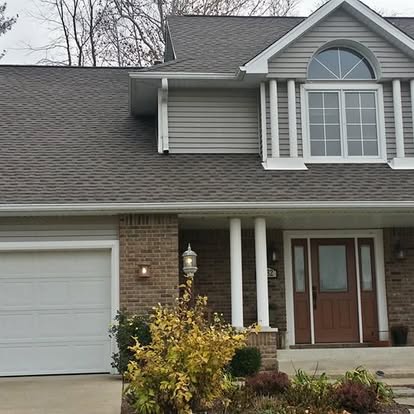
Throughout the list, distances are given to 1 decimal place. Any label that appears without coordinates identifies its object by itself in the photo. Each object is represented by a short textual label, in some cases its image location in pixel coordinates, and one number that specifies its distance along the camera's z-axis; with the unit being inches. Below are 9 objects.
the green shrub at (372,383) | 305.3
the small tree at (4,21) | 983.0
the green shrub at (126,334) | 393.4
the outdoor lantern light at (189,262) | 398.9
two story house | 426.6
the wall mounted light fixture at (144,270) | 419.8
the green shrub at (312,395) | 286.7
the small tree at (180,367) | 264.1
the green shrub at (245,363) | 398.0
